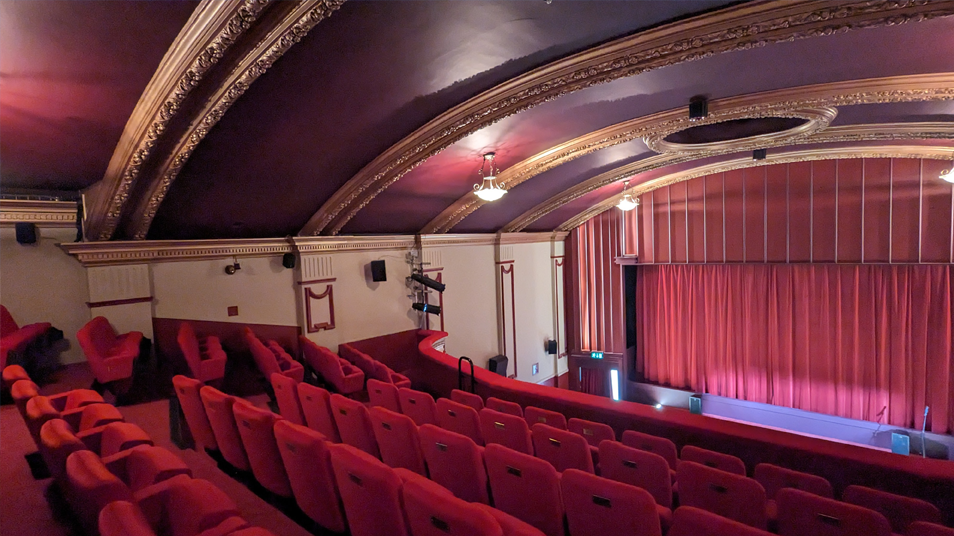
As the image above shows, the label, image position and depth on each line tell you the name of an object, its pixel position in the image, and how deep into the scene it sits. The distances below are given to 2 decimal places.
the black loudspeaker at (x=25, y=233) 4.10
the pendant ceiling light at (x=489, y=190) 5.02
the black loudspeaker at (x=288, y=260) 5.86
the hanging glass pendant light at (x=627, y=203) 7.64
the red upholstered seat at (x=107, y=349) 3.50
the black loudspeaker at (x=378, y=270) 6.75
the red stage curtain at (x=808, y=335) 6.85
